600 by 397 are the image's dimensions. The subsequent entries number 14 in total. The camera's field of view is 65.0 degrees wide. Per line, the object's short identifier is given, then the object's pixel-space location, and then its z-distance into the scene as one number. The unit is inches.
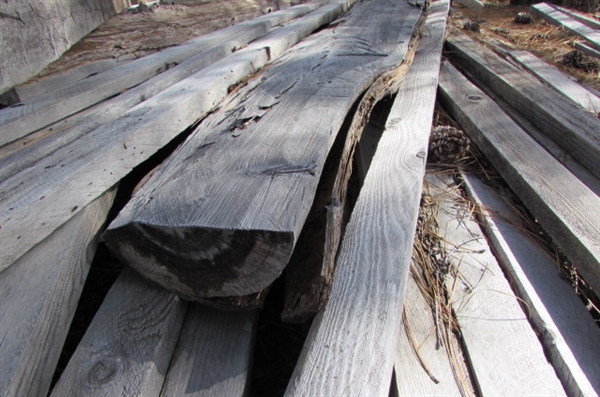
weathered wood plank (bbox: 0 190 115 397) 37.4
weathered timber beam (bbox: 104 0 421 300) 39.4
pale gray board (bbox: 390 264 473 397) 46.3
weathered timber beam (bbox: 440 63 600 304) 59.9
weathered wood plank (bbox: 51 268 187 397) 39.1
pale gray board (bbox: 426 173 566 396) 48.0
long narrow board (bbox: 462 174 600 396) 49.7
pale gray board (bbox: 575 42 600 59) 165.2
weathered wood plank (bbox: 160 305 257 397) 42.6
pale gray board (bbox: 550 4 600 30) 198.6
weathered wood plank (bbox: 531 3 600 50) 179.8
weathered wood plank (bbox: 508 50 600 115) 113.0
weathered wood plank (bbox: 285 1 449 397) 38.4
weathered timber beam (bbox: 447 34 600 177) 85.8
